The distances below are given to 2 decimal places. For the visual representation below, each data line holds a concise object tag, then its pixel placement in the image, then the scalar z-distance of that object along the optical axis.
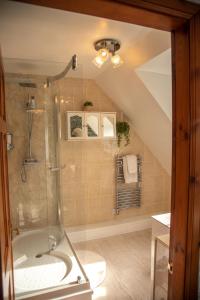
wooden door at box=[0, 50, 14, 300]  0.69
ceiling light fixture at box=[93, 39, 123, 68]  1.87
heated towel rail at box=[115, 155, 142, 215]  3.42
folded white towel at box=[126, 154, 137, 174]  3.38
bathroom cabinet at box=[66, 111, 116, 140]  2.92
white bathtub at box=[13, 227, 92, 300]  1.73
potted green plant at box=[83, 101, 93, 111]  2.99
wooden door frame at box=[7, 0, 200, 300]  0.85
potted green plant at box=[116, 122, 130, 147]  3.28
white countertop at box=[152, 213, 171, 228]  1.66
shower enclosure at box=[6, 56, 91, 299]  2.66
